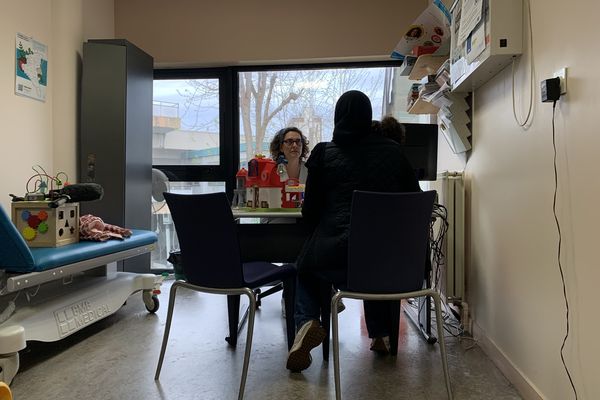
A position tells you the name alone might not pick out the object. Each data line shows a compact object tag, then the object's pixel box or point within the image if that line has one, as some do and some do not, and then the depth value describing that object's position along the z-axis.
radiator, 2.56
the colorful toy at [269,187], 2.30
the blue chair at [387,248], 1.59
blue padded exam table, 1.86
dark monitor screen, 2.79
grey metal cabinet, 3.46
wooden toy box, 2.26
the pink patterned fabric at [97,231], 2.56
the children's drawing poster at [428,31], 2.92
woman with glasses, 2.99
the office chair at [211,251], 1.71
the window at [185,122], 4.30
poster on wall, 3.03
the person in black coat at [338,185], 1.87
